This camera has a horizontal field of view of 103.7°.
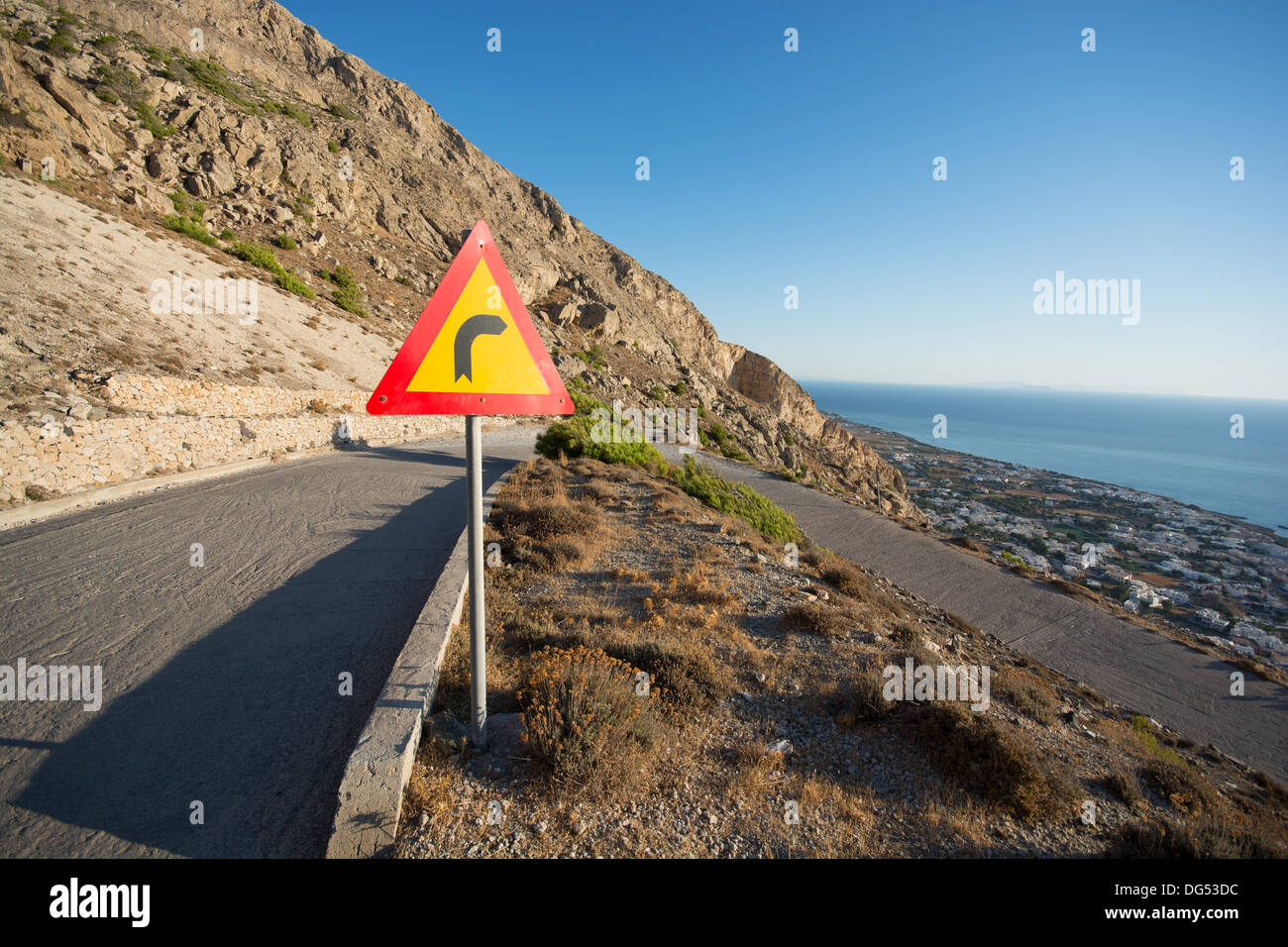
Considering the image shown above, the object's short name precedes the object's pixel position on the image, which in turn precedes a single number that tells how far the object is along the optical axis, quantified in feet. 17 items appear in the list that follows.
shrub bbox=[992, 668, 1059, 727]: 15.37
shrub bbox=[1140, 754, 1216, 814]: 11.69
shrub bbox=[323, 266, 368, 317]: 82.53
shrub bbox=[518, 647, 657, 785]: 9.18
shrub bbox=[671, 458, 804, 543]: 37.40
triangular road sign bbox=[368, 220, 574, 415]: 7.60
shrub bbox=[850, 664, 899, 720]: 12.59
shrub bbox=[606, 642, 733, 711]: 12.14
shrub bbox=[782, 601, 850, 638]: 17.11
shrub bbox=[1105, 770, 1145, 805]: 11.27
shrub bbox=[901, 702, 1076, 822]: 10.11
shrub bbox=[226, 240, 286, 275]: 74.08
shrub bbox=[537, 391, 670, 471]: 41.16
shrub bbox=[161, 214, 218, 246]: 67.87
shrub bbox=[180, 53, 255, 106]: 99.04
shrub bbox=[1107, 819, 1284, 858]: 8.87
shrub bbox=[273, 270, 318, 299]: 74.13
